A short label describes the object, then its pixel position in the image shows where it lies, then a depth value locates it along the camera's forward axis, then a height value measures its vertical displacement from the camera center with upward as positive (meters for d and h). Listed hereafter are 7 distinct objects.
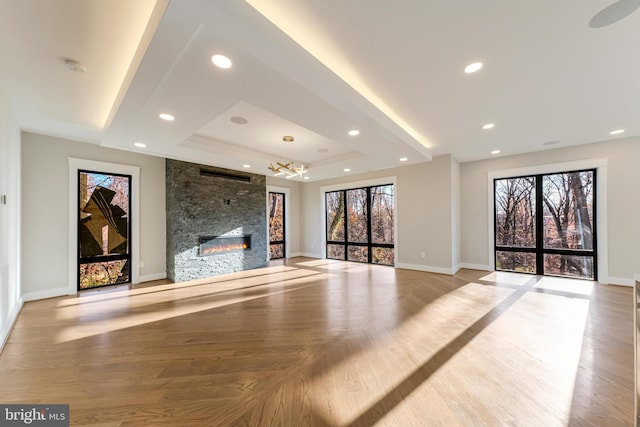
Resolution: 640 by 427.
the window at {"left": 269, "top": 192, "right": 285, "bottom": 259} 7.96 -0.31
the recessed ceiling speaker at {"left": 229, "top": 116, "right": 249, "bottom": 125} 3.65 +1.53
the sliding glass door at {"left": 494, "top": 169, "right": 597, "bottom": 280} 4.88 -0.19
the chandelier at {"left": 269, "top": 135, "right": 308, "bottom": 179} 4.50 +1.05
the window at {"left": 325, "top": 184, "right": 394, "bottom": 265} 6.79 -0.24
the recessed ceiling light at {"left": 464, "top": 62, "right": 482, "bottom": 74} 2.37 +1.52
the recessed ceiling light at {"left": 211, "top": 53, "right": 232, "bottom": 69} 1.92 +1.31
